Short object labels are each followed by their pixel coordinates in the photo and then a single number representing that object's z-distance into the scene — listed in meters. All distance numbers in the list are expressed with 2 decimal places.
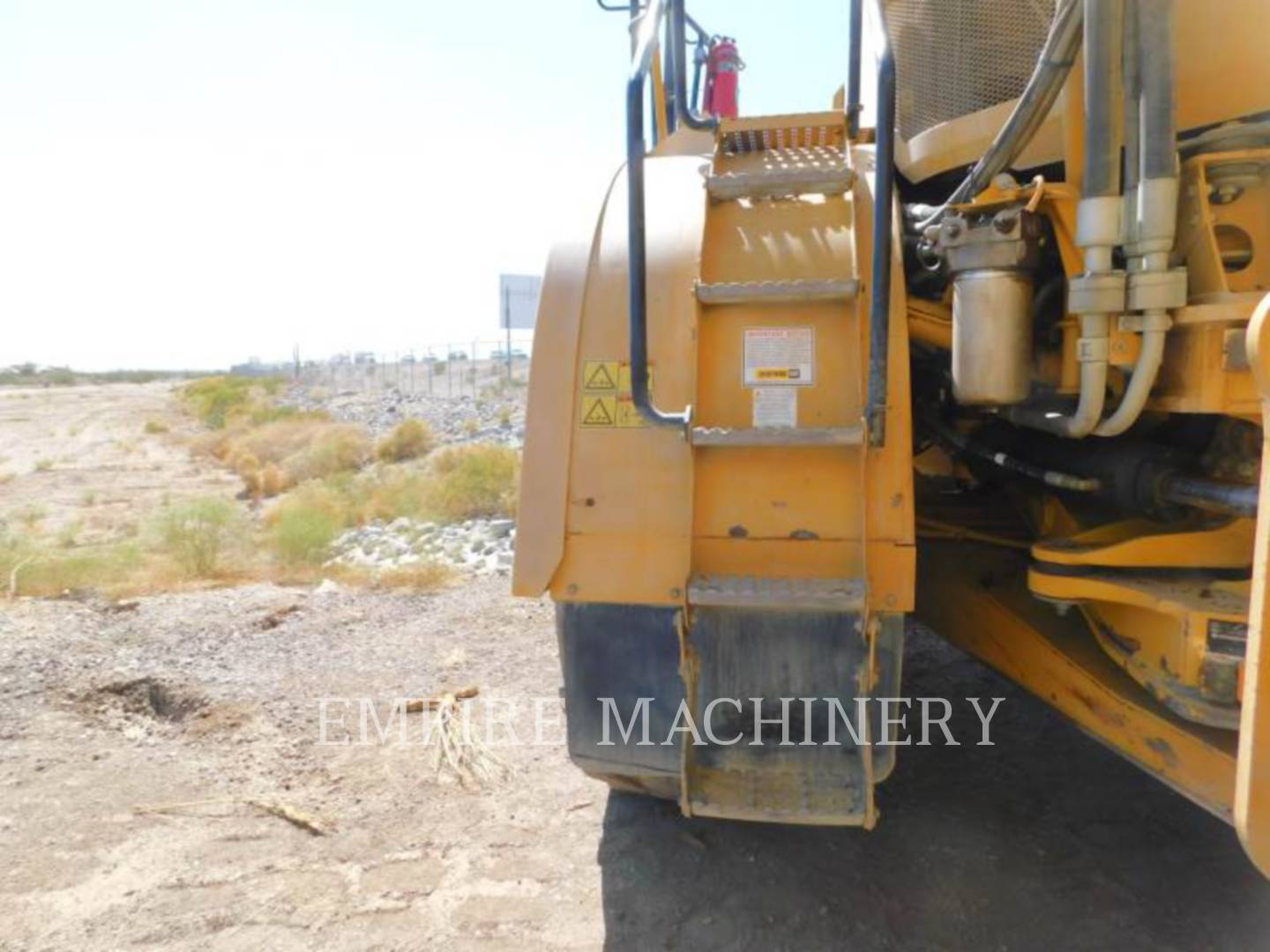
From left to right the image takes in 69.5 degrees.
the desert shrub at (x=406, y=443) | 21.30
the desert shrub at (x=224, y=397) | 38.16
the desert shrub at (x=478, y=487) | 11.35
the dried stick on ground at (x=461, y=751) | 3.69
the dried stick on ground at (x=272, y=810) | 3.34
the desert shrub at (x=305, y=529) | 9.34
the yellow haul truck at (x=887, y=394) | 1.96
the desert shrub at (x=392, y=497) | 12.39
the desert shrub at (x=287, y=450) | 18.53
